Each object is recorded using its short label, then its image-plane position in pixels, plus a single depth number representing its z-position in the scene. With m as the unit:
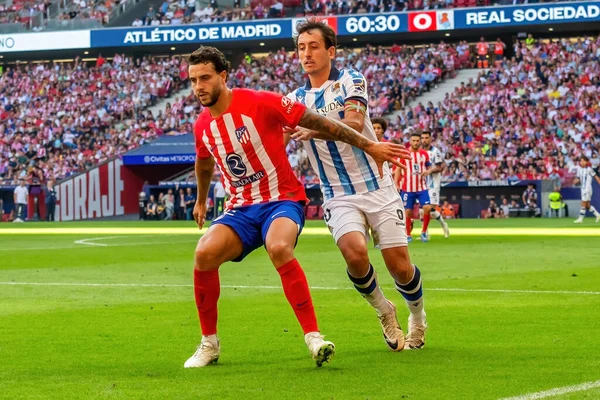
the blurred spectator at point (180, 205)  46.41
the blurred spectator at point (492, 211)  41.00
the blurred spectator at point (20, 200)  47.06
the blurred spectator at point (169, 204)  46.34
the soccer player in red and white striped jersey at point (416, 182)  23.02
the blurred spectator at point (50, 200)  48.00
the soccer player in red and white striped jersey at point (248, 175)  7.27
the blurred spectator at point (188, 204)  46.28
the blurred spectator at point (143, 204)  47.25
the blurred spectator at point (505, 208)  40.88
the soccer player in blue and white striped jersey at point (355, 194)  8.02
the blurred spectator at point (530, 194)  40.41
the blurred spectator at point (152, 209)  46.91
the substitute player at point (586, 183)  35.03
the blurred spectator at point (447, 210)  40.97
